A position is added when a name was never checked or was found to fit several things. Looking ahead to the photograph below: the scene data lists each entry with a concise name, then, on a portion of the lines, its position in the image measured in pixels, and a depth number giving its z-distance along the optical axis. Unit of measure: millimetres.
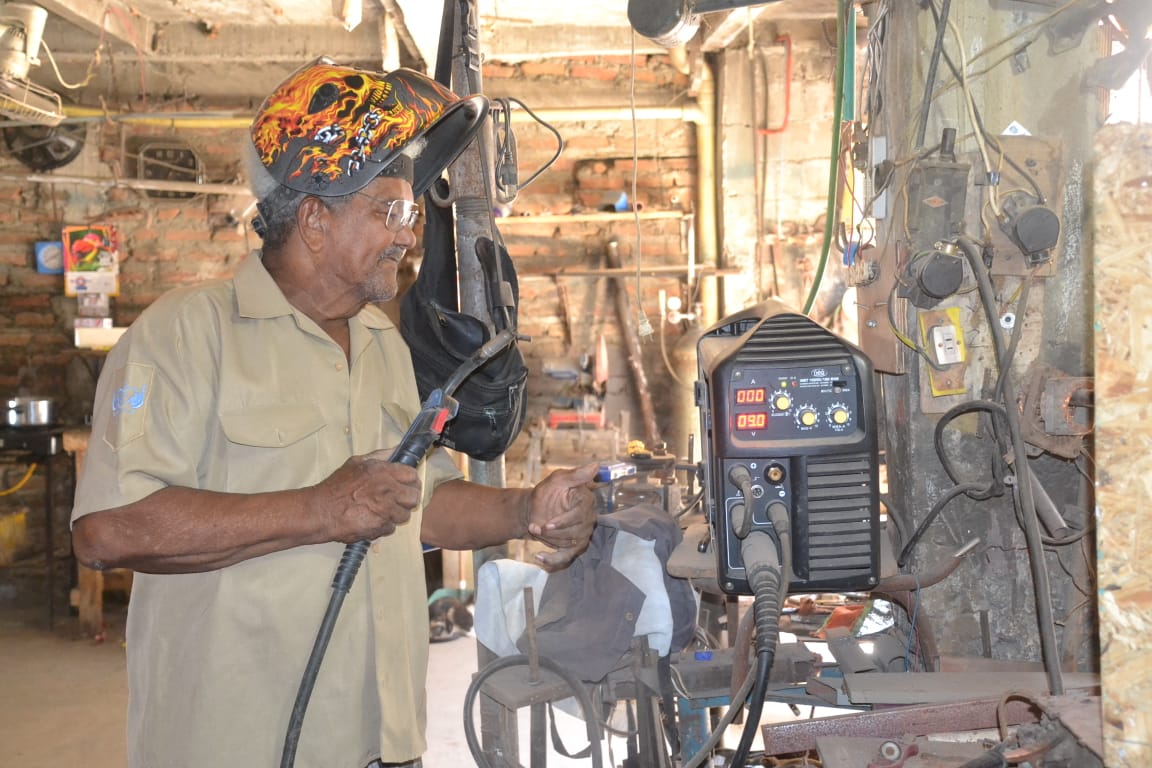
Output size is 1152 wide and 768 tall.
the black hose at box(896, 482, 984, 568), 2027
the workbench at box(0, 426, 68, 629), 5410
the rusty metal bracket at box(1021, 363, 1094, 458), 1964
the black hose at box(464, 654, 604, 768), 2163
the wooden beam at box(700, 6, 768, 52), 4777
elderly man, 1425
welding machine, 1621
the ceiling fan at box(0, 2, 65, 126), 4582
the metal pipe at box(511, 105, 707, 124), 5730
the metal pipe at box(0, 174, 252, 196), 5789
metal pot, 5453
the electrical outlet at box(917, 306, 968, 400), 2117
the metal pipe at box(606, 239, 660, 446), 5949
